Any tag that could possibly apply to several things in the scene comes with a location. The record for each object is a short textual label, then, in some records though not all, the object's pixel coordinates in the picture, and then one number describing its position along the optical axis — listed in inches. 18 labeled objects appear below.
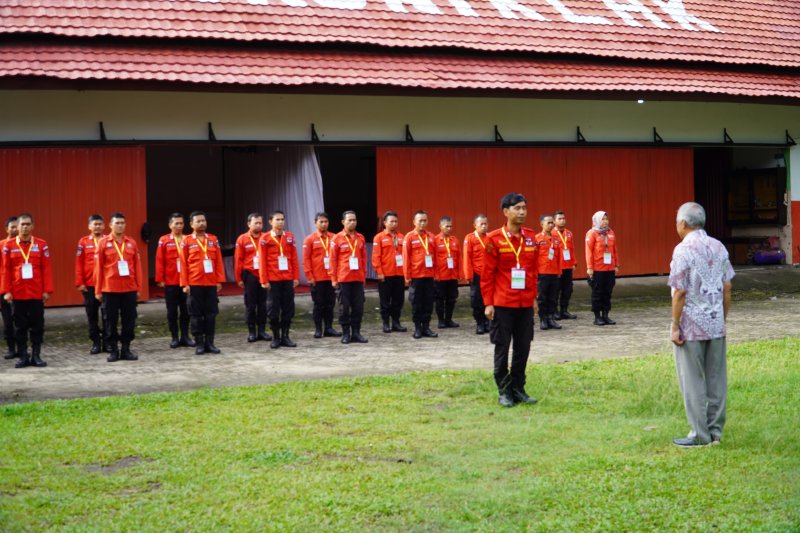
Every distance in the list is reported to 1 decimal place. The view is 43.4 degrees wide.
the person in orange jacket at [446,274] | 602.2
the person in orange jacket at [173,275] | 535.8
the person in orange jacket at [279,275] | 535.5
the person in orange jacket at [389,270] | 591.5
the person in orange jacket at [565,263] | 627.5
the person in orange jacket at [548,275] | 588.1
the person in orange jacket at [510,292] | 353.7
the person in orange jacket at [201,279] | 512.1
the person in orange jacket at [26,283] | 484.7
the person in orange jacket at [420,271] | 565.0
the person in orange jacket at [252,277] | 557.0
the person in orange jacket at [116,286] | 490.0
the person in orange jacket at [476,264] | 573.0
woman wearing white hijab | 601.9
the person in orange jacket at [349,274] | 549.0
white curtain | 765.9
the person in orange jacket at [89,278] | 521.0
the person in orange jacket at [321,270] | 575.2
